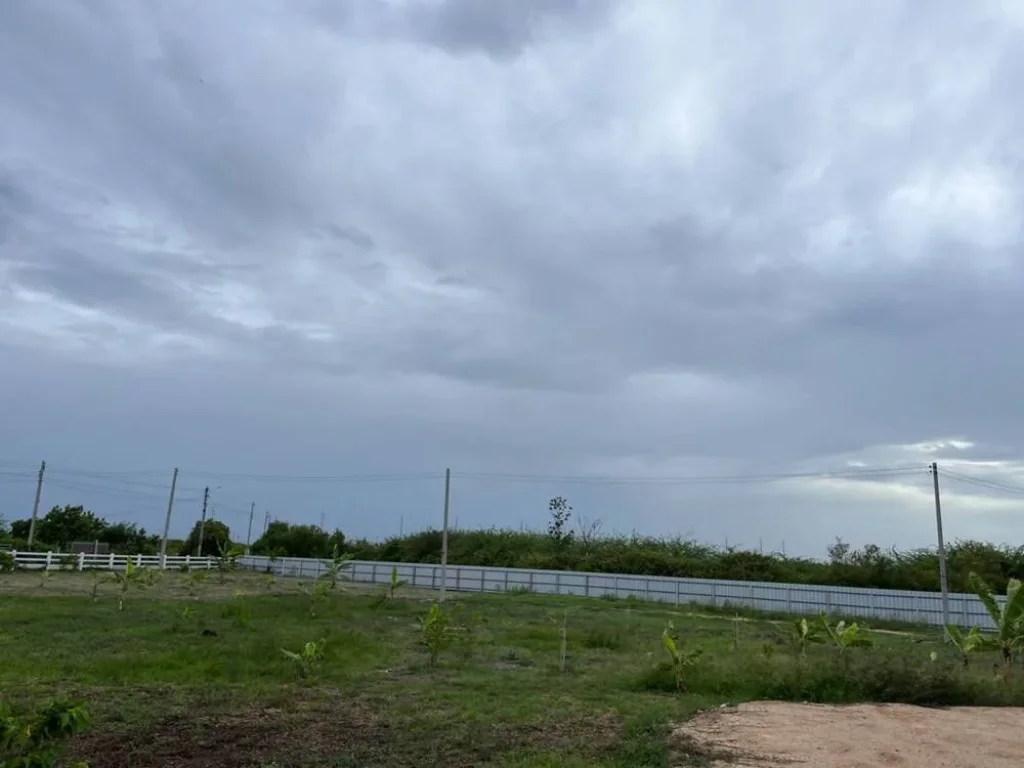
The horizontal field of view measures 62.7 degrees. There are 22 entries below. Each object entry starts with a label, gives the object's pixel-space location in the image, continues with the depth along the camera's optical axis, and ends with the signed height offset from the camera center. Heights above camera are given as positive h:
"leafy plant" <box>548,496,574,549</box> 55.70 +2.35
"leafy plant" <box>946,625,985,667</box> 13.78 -0.98
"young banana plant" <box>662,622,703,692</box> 12.31 -1.28
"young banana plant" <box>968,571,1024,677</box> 12.91 -0.61
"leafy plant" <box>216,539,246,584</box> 33.56 -0.25
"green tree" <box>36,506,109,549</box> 53.12 +1.31
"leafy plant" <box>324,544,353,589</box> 25.22 -0.14
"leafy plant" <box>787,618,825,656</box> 14.75 -1.07
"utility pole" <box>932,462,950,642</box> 25.08 +1.45
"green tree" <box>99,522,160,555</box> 54.70 +0.69
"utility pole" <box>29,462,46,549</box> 47.83 +3.30
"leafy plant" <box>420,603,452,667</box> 14.51 -1.19
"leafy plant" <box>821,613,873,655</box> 13.71 -0.96
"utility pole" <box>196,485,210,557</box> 54.53 +1.49
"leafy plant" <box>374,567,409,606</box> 23.45 -1.14
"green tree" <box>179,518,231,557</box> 58.91 +0.99
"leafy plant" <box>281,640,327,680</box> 12.73 -1.53
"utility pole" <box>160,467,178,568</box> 41.27 +1.41
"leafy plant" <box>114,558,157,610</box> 22.90 -0.83
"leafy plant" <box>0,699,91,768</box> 4.34 -0.92
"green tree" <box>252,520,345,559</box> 60.88 +1.10
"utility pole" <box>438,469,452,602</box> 31.75 +2.85
